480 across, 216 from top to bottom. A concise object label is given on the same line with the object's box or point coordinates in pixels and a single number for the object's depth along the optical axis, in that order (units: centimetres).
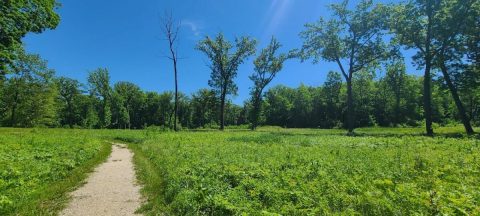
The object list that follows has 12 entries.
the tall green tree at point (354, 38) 4003
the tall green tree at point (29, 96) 6600
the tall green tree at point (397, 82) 7712
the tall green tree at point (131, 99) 9575
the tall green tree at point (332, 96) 8962
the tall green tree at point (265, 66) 6256
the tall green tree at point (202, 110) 10382
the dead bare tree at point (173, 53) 5100
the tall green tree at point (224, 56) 6094
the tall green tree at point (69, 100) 8900
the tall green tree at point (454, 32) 3081
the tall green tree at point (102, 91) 8775
